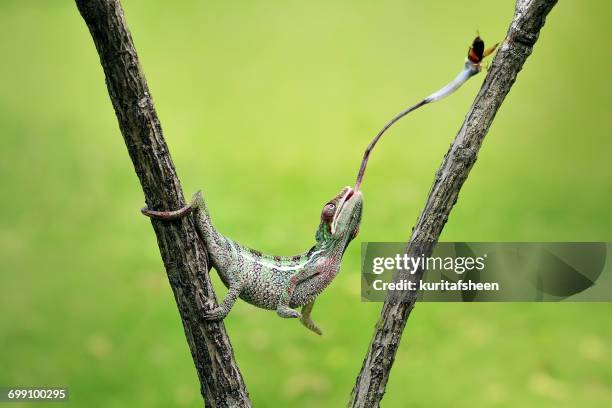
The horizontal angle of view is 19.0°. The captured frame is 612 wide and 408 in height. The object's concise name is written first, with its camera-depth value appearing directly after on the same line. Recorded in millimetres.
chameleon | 1794
